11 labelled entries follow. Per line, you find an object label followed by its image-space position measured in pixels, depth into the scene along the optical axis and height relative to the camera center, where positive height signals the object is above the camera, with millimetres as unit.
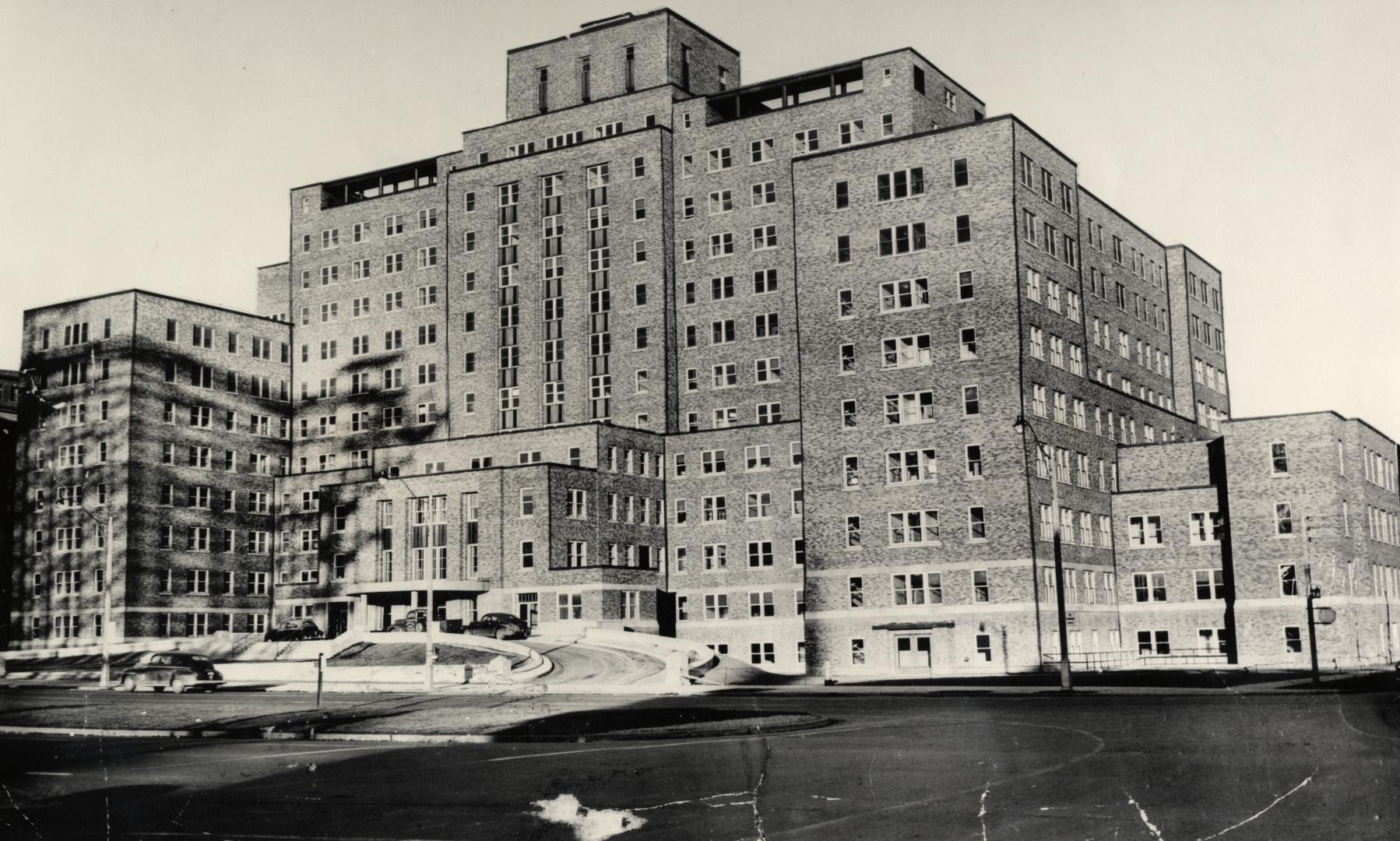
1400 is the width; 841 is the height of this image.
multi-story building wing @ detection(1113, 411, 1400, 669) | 83375 +488
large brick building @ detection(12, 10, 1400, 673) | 81750 +13340
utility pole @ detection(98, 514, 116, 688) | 69562 -2300
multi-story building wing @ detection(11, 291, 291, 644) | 103562 +7825
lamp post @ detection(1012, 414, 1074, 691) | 51906 -1952
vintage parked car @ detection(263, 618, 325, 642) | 92000 -3577
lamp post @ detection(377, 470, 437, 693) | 57812 -3291
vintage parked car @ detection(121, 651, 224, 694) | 63656 -4235
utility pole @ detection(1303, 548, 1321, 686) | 51875 -2955
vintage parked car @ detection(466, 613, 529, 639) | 83000 -3207
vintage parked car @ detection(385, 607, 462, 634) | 88938 -3138
